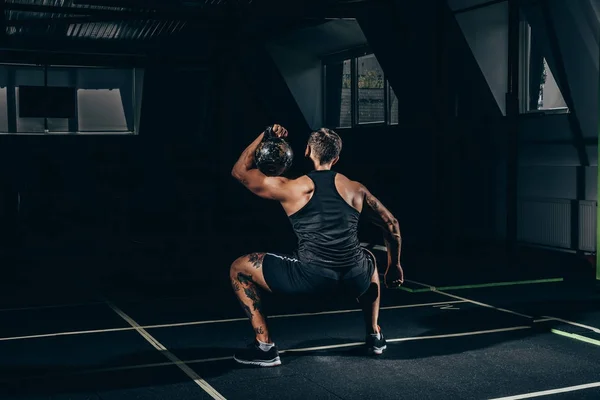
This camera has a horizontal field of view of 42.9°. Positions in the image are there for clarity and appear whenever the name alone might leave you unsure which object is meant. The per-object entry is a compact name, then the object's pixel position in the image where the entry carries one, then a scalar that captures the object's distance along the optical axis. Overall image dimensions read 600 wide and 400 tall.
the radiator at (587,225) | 9.57
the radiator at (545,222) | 10.05
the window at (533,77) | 10.88
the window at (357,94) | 14.85
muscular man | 4.41
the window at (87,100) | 19.11
